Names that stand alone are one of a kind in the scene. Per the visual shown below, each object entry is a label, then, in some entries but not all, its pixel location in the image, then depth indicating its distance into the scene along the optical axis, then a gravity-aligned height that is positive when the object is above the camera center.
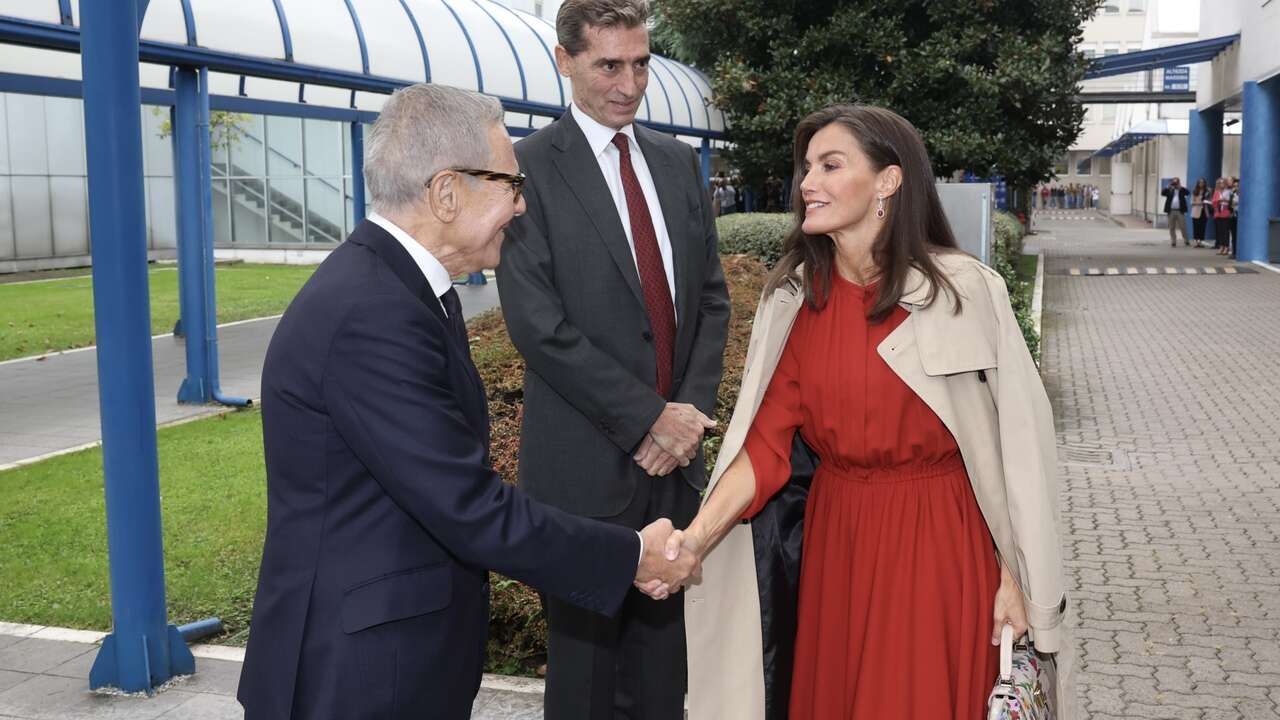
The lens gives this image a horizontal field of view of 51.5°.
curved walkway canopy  10.62 +1.36
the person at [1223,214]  31.41 -0.62
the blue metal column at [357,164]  15.02 +0.31
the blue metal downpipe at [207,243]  11.38 -0.45
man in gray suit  3.62 -0.43
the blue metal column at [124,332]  4.58 -0.49
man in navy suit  2.38 -0.51
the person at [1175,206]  36.41 -0.51
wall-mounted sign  52.75 +4.35
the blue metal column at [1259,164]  28.05 +0.49
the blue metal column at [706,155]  24.84 +0.64
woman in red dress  3.26 -0.67
